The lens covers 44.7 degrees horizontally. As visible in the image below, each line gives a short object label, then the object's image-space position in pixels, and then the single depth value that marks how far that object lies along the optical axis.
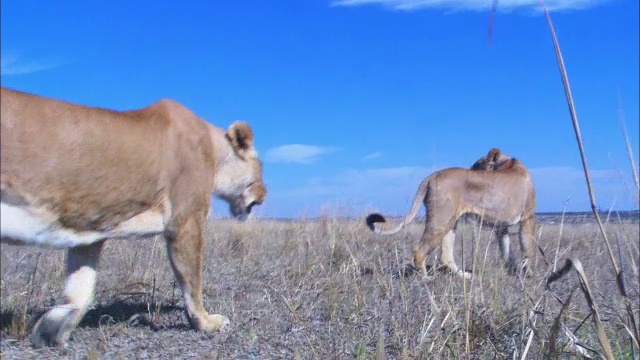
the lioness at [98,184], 3.99
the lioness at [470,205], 9.05
